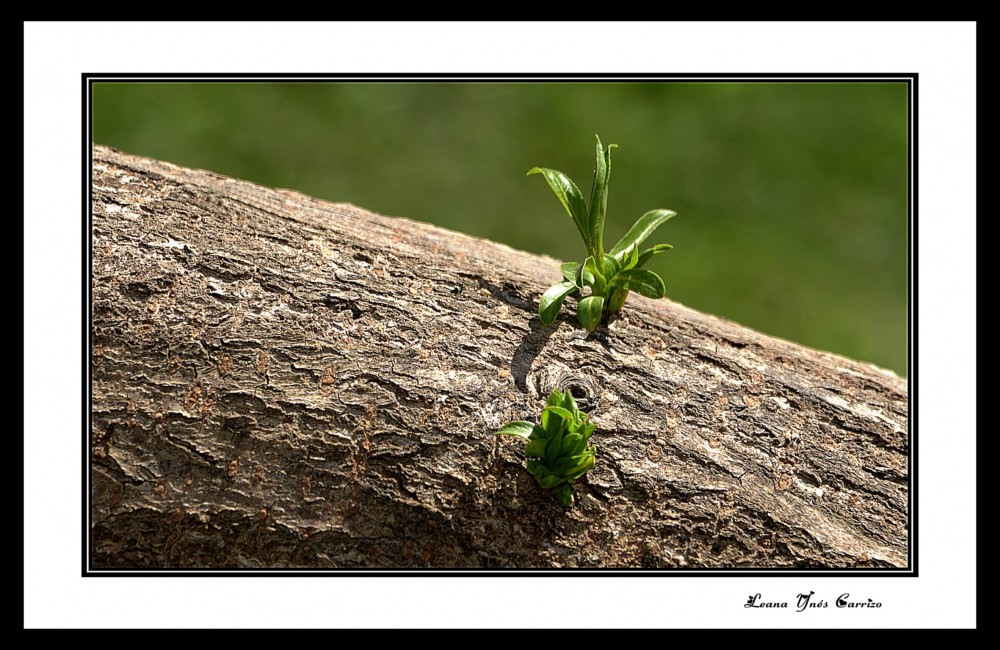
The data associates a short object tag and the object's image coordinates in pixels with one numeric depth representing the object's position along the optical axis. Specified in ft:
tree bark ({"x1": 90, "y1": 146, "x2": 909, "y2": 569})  3.13
